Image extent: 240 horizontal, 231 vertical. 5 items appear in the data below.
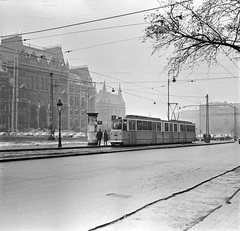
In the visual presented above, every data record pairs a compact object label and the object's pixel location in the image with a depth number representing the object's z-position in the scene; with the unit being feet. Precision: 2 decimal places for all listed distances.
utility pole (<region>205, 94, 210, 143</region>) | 157.17
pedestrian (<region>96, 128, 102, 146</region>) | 101.06
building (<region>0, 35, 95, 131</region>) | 227.40
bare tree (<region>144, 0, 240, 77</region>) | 35.65
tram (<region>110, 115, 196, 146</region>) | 96.43
